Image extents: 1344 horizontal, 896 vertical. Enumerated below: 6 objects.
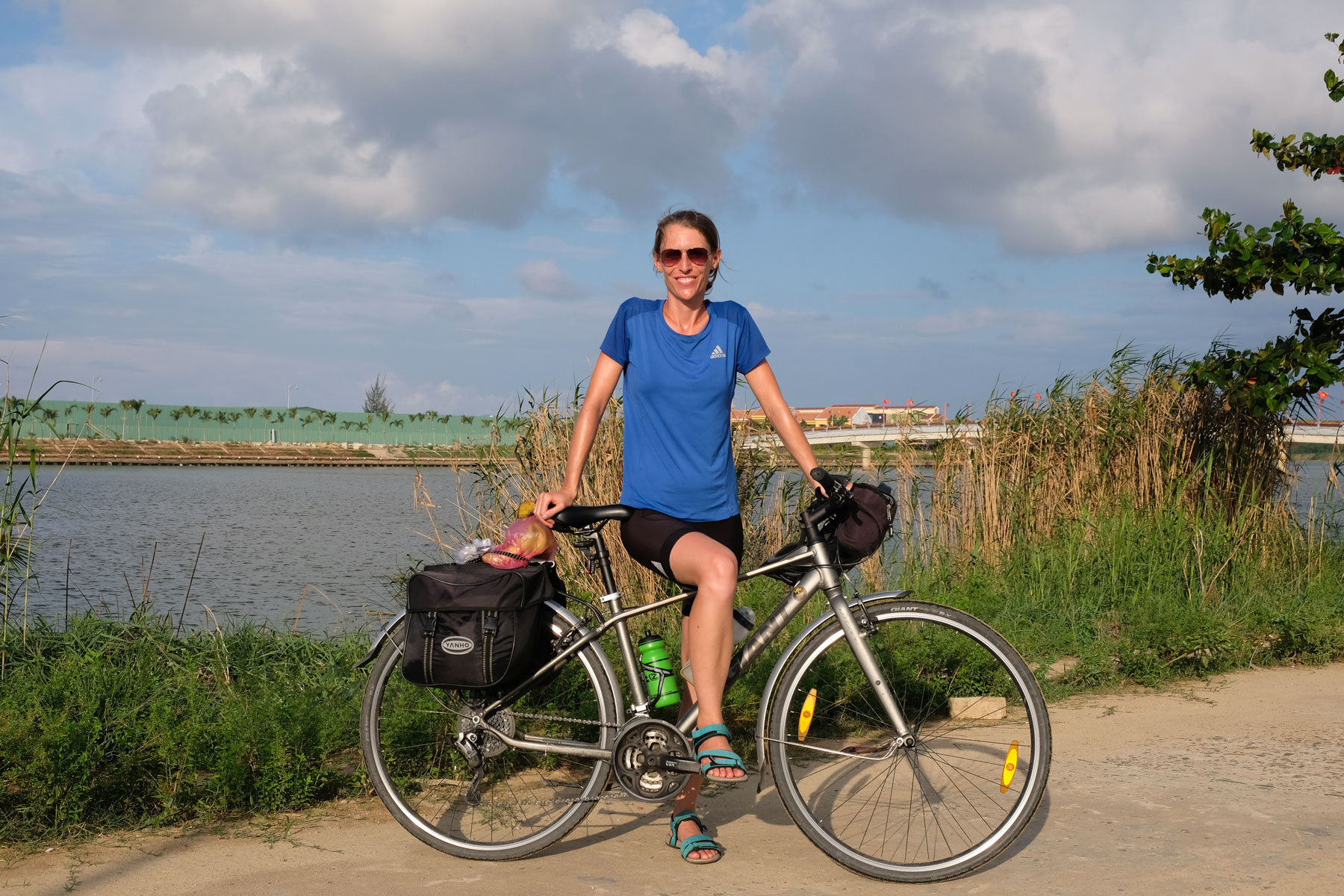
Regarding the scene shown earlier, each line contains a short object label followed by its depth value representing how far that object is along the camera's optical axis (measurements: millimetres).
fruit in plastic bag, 3697
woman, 3578
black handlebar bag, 3564
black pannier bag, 3514
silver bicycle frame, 3531
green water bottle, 3656
